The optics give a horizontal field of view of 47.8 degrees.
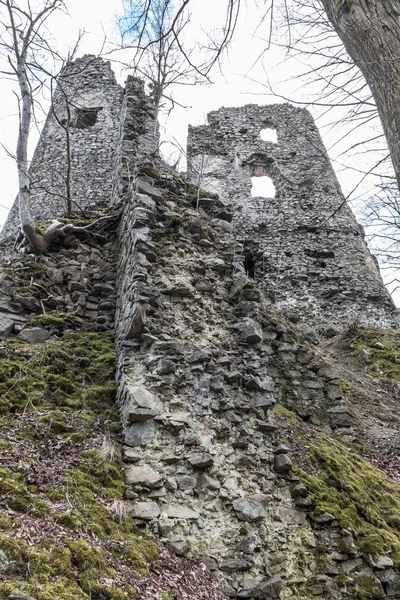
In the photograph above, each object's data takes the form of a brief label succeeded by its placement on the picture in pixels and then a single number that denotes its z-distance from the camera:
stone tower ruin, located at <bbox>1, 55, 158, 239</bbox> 10.23
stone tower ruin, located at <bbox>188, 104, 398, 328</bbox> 11.12
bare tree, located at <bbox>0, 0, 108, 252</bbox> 5.62
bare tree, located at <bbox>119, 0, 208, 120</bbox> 3.98
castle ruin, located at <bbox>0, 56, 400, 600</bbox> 3.05
